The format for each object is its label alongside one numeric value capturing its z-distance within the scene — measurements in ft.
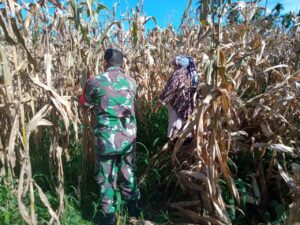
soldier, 5.76
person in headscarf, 6.49
